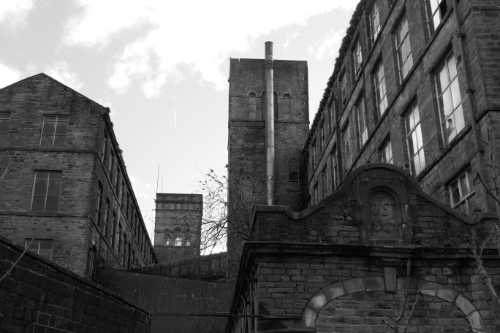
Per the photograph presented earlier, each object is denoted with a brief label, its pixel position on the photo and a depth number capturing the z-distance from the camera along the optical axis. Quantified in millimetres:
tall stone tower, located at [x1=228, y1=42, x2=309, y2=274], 37156
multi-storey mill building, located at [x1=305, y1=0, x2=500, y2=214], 16547
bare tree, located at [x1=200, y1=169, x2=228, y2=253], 30047
